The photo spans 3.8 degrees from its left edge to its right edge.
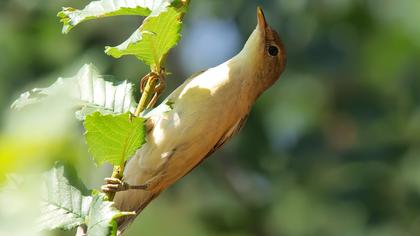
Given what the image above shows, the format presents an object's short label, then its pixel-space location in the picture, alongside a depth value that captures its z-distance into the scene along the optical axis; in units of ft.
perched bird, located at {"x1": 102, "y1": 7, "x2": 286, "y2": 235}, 8.72
